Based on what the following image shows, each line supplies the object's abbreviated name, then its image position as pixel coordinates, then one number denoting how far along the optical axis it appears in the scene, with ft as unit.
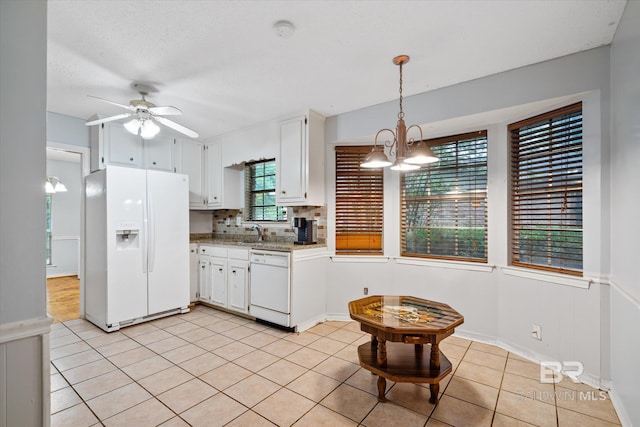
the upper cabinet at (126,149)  12.32
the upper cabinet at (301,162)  11.75
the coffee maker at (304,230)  12.11
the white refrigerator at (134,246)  11.09
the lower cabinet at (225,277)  12.43
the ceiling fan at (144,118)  9.04
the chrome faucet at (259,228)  13.84
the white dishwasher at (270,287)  10.97
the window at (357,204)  12.39
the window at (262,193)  14.60
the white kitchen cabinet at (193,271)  14.25
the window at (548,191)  8.11
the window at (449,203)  10.37
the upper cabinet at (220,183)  14.96
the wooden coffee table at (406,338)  6.28
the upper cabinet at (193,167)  14.84
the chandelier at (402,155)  6.76
